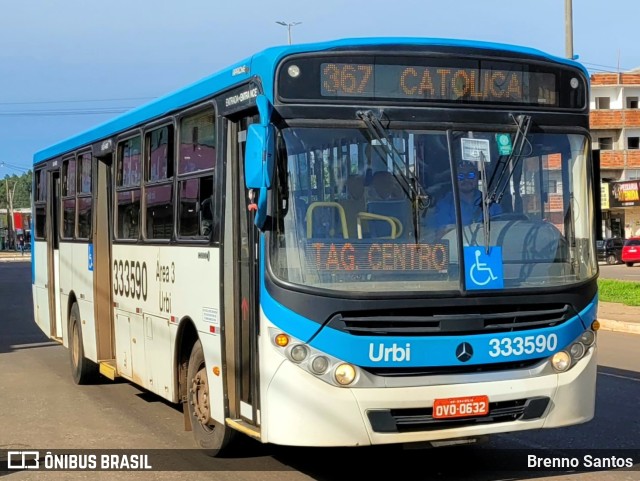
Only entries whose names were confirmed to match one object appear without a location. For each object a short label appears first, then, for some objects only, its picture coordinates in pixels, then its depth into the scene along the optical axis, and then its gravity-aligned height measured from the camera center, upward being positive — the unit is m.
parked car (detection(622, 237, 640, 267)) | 45.59 -1.94
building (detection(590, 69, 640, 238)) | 65.50 +6.46
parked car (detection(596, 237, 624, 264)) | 50.07 -2.10
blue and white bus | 5.69 -0.17
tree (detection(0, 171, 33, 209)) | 175.88 +6.52
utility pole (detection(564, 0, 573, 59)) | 20.69 +4.40
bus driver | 5.93 +0.09
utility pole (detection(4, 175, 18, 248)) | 106.84 +0.15
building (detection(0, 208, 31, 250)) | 110.18 -0.36
